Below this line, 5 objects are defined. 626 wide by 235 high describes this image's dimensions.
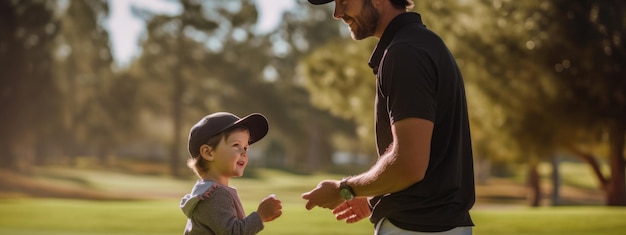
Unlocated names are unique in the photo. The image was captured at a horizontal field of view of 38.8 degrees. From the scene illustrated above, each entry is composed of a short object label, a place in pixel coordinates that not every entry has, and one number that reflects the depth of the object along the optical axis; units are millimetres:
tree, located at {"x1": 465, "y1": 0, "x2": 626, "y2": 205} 20969
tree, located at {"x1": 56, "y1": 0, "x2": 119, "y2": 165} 48500
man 2740
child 3393
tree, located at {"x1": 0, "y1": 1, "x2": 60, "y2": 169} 38125
